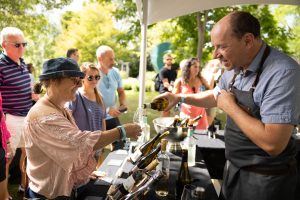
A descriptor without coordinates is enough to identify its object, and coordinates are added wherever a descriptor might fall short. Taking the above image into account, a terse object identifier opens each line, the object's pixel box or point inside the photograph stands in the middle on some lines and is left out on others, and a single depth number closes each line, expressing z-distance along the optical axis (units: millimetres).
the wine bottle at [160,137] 1753
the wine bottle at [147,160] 1523
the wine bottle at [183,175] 1849
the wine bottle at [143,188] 1212
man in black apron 1375
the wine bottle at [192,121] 2418
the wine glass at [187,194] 1310
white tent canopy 3639
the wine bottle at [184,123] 2428
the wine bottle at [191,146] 2210
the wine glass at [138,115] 2230
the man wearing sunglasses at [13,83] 3430
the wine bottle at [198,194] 1298
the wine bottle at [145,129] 2306
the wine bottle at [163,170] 1675
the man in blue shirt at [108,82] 3979
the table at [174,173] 1689
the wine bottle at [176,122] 2495
